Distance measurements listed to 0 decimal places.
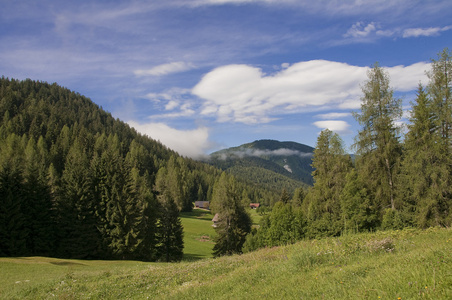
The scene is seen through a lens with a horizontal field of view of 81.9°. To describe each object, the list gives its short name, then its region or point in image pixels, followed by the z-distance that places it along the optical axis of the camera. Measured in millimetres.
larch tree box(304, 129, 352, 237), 32438
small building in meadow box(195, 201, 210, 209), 130125
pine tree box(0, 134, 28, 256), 31297
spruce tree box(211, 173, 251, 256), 47219
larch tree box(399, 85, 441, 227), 21703
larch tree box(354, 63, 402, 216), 24875
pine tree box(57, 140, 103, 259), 36125
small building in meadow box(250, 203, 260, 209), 157300
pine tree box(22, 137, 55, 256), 33812
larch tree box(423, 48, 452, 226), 21094
